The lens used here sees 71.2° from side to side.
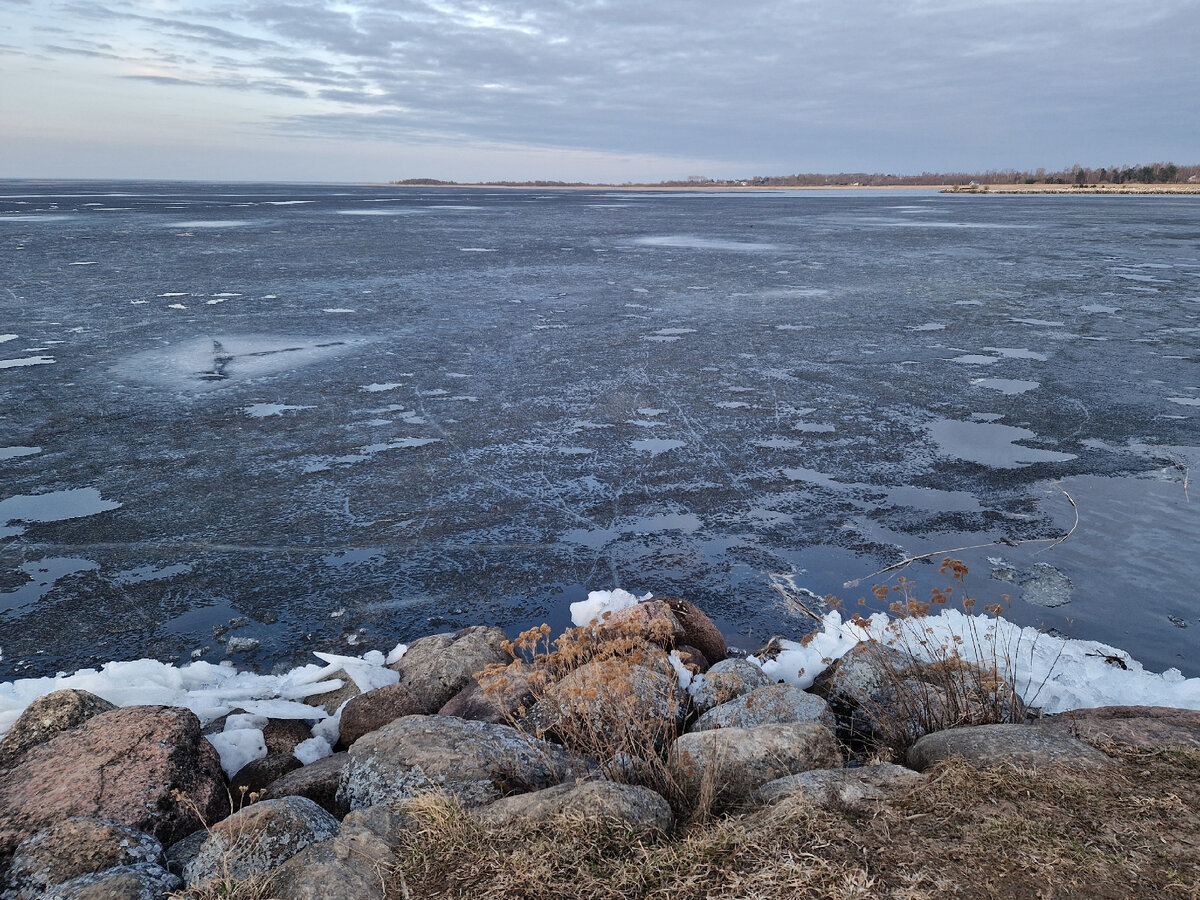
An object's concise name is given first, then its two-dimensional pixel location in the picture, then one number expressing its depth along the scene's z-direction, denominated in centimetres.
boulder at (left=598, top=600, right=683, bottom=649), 423
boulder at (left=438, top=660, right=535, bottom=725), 418
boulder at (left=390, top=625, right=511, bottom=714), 452
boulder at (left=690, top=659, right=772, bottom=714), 414
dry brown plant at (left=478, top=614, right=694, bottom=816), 349
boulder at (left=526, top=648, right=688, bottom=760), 360
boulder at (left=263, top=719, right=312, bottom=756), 421
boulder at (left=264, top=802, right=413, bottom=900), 270
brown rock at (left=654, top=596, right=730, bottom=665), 480
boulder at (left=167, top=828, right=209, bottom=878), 311
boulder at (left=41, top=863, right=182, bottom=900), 274
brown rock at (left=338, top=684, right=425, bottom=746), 422
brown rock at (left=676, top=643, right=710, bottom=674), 451
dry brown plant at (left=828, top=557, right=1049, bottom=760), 378
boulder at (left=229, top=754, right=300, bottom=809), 385
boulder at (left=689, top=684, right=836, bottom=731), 395
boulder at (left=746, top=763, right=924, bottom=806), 304
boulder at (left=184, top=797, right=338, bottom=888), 286
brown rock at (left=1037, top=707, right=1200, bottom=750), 335
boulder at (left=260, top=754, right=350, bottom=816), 367
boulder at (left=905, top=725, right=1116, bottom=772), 319
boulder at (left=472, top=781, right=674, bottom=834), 295
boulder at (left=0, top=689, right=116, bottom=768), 374
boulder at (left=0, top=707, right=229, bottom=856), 327
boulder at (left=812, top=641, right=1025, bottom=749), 380
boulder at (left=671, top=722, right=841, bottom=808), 335
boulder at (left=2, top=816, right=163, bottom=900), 288
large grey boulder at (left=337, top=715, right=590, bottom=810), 343
